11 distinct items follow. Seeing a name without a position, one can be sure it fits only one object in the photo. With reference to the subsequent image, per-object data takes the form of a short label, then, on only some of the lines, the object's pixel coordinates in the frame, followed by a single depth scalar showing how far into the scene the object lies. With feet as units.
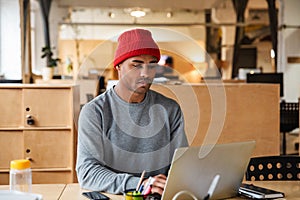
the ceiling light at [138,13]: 30.55
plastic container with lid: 5.03
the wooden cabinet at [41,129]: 13.26
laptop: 4.88
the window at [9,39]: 25.02
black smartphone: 5.61
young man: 6.33
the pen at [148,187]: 5.34
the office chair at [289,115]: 19.35
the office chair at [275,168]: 7.30
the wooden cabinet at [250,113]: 13.88
